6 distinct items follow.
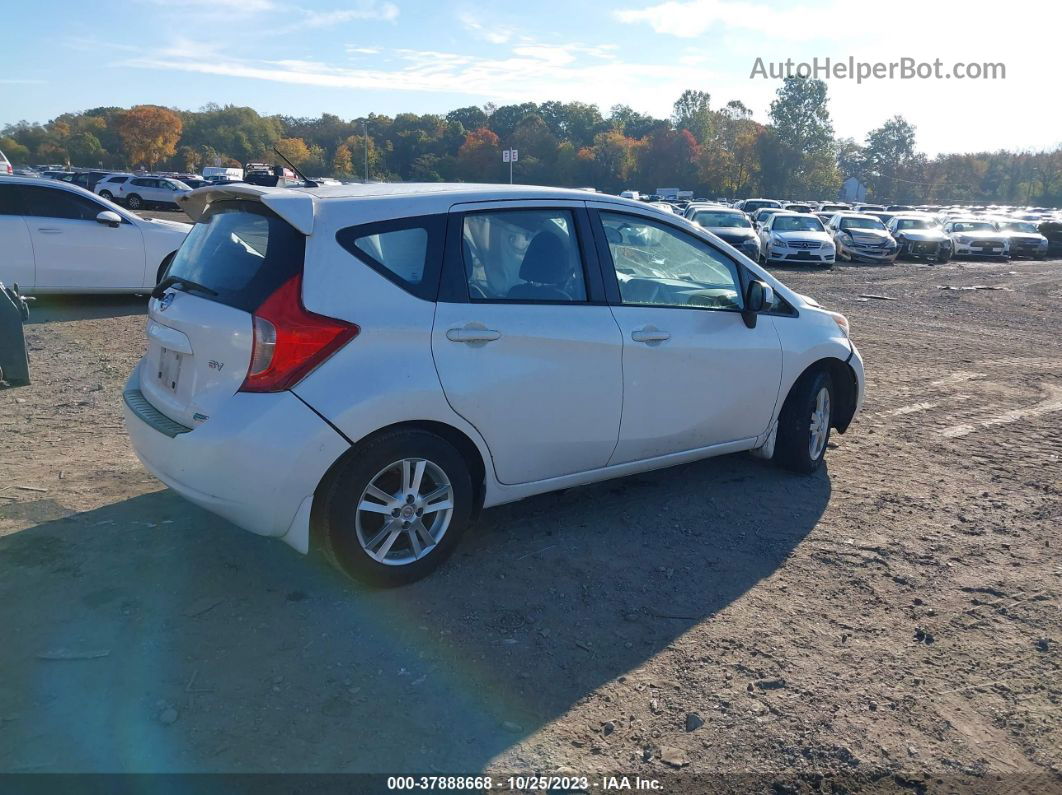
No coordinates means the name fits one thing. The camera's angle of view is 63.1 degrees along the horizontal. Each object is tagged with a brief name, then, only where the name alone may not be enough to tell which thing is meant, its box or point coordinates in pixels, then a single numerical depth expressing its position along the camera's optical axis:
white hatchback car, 3.48
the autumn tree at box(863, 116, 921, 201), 132.62
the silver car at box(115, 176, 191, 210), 43.66
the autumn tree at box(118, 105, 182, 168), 108.19
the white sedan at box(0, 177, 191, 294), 10.49
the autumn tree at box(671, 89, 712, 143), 127.81
